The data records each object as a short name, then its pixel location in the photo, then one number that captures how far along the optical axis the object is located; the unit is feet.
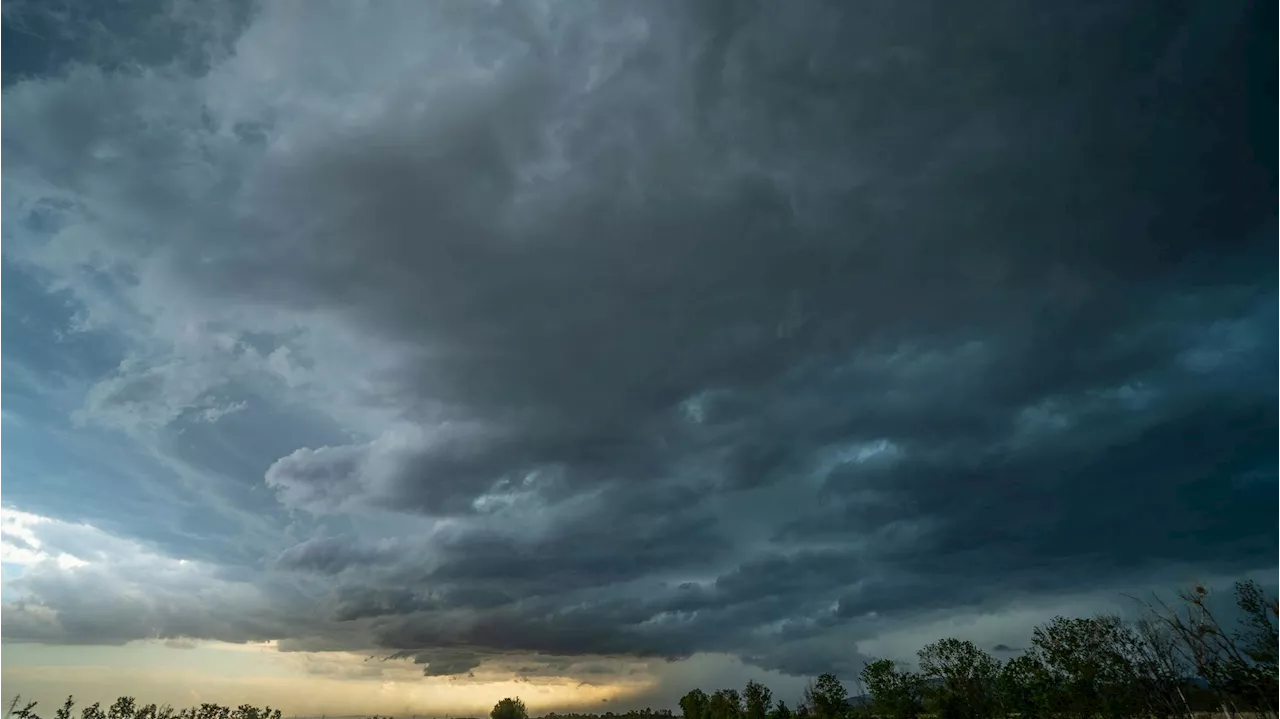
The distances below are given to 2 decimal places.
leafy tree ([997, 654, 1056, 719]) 380.37
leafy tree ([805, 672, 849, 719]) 543.80
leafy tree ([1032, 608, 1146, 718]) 343.81
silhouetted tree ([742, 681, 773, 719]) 615.16
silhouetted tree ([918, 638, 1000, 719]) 438.40
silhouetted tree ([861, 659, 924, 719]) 465.47
